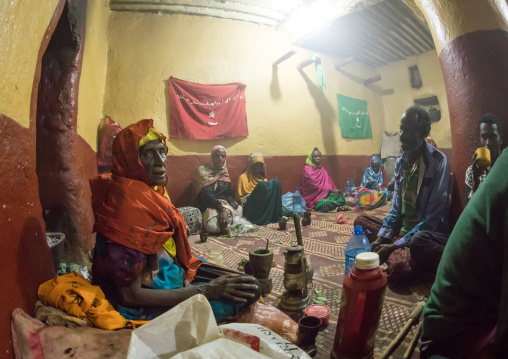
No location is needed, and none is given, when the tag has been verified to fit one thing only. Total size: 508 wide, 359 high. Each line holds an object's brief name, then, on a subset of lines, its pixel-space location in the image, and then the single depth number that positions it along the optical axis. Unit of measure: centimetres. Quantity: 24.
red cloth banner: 577
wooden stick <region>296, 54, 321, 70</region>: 696
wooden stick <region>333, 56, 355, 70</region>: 775
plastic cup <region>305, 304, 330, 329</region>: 188
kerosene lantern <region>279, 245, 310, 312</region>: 200
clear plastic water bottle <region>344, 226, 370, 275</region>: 234
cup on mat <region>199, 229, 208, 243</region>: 417
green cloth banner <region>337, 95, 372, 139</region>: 847
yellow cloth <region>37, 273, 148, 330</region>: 126
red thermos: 139
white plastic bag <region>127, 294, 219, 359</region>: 100
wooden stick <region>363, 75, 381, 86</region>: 897
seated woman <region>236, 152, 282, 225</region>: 527
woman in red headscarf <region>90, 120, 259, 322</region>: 143
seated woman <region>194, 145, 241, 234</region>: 465
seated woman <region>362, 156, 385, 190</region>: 768
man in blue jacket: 240
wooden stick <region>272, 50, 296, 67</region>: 667
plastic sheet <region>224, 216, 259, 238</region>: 456
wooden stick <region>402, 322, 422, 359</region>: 115
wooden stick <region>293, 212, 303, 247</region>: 209
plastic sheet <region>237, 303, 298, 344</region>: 169
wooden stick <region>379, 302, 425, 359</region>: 123
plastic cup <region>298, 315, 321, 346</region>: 164
